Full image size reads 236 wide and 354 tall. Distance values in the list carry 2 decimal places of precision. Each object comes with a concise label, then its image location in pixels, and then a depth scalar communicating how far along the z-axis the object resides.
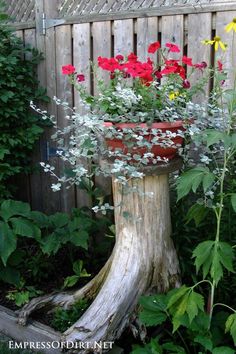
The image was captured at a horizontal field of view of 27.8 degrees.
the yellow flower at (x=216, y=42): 2.44
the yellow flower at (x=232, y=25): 2.21
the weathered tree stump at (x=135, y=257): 2.76
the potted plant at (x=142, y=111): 2.61
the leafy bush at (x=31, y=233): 3.23
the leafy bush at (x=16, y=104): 3.89
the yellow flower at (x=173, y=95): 2.68
